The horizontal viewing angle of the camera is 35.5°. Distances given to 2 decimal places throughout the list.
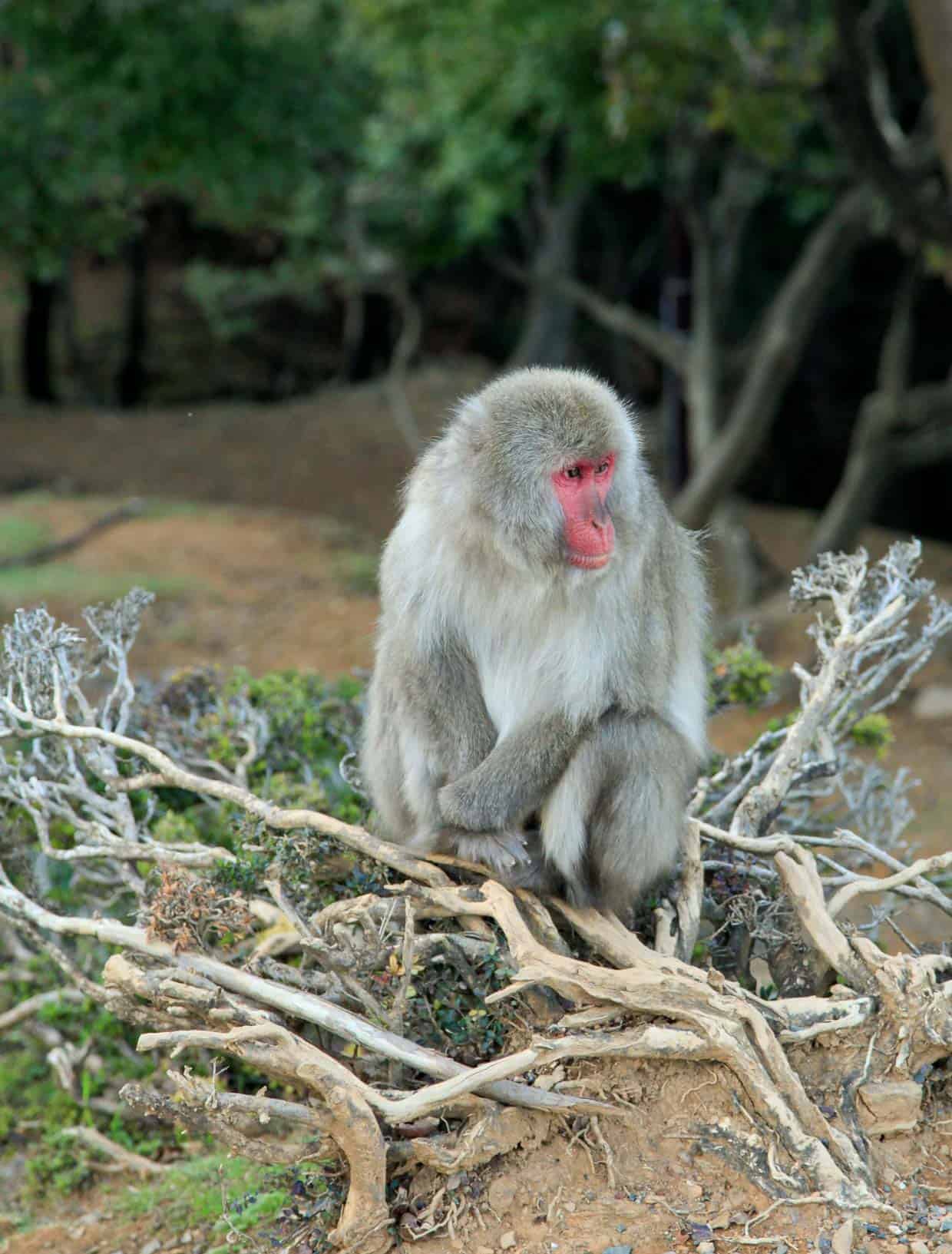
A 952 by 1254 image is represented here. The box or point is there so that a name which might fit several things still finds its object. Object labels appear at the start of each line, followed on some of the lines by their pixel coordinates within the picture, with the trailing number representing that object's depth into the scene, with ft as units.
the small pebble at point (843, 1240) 10.88
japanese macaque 12.96
